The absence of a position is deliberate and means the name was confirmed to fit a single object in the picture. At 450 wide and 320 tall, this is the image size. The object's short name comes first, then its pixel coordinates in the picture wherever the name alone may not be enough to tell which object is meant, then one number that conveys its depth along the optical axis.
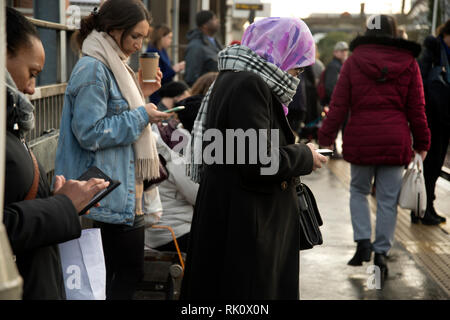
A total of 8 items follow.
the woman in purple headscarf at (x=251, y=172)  2.60
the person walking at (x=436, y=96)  6.35
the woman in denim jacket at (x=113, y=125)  3.20
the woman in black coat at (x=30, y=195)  1.80
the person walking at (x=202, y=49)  8.07
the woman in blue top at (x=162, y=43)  7.51
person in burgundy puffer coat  5.14
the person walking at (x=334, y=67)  12.41
